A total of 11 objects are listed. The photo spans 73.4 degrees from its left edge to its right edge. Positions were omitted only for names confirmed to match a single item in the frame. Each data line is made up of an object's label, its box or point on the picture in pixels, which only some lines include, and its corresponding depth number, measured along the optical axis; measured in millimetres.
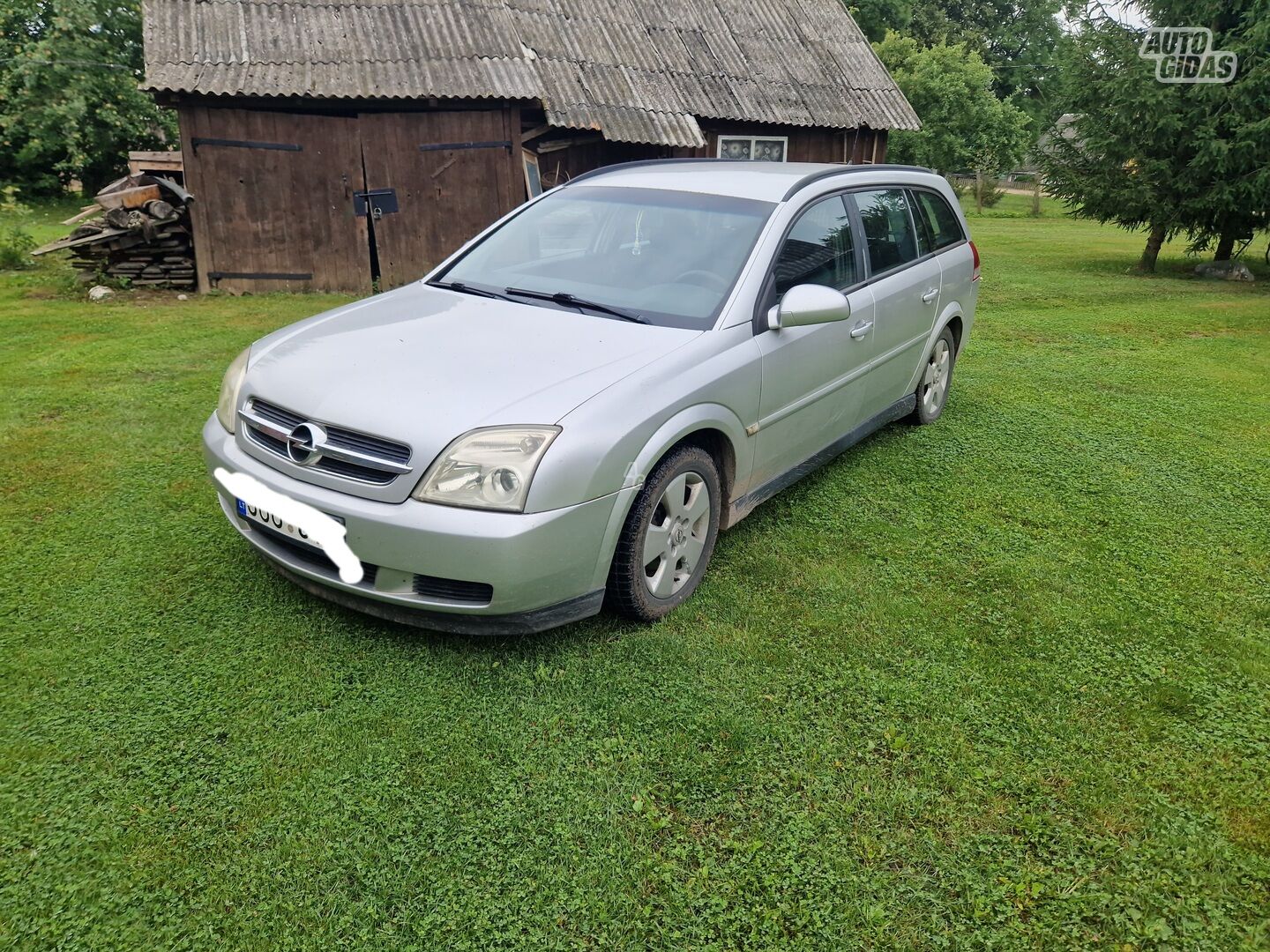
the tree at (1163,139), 13055
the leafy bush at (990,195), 29641
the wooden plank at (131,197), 10095
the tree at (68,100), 21391
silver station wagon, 2787
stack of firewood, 10023
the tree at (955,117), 32875
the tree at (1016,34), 47750
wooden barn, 9992
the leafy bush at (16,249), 11266
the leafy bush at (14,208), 12172
